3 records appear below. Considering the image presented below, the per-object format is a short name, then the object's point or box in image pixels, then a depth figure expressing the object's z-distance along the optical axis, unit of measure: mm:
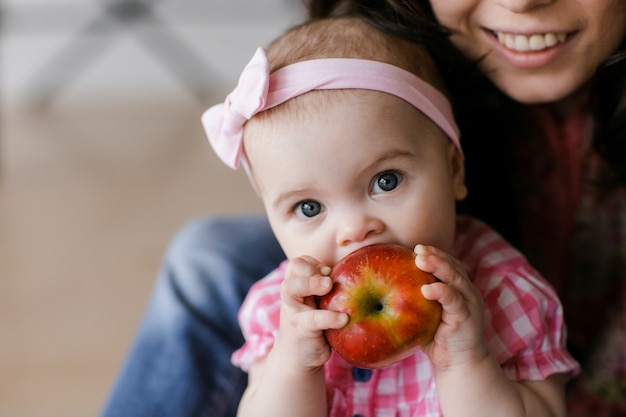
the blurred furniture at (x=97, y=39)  3361
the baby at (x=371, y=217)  875
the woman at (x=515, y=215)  1014
